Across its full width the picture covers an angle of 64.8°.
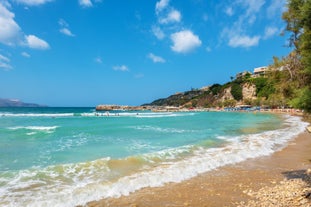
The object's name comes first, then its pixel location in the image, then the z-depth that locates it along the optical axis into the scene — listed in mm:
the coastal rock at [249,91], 115438
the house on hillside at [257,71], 142075
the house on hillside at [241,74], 152662
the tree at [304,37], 5754
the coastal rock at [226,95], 126375
